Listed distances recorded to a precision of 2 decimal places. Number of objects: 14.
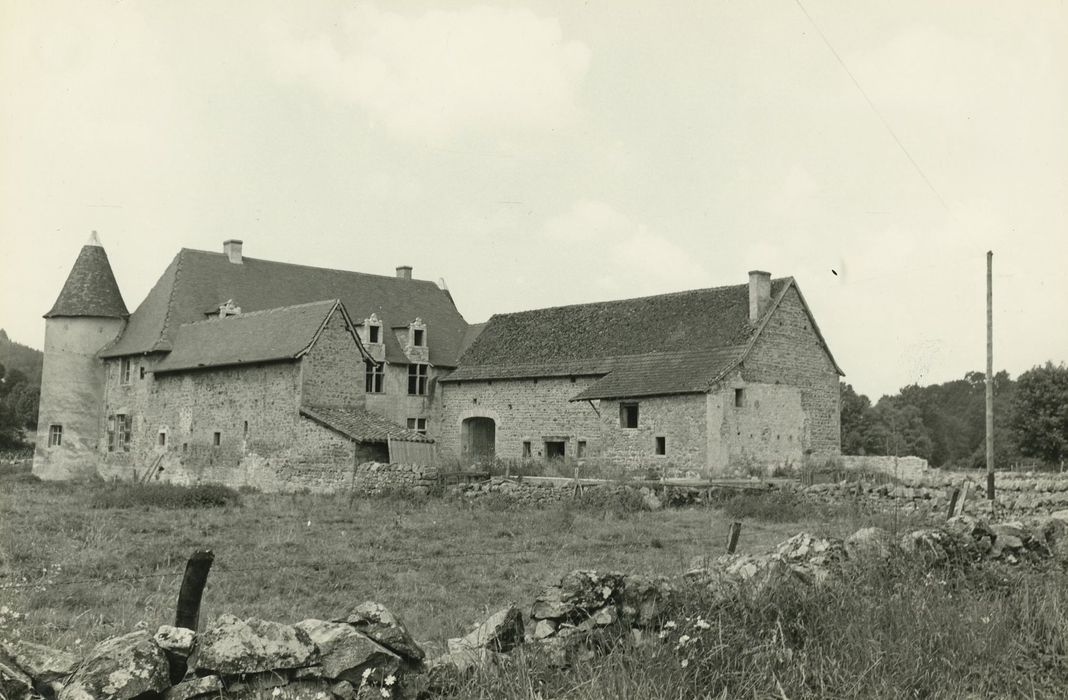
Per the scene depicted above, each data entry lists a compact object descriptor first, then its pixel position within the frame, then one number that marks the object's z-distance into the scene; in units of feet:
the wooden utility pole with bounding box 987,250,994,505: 82.90
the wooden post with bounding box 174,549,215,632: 21.21
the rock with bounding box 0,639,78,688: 17.95
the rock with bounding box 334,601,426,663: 19.54
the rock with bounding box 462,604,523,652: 21.53
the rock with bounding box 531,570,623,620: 22.40
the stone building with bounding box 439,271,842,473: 107.86
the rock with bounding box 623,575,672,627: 22.95
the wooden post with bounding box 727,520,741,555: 36.75
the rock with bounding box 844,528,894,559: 29.37
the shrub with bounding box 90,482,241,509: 72.23
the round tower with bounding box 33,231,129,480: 129.70
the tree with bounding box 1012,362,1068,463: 173.58
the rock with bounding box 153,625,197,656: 18.20
